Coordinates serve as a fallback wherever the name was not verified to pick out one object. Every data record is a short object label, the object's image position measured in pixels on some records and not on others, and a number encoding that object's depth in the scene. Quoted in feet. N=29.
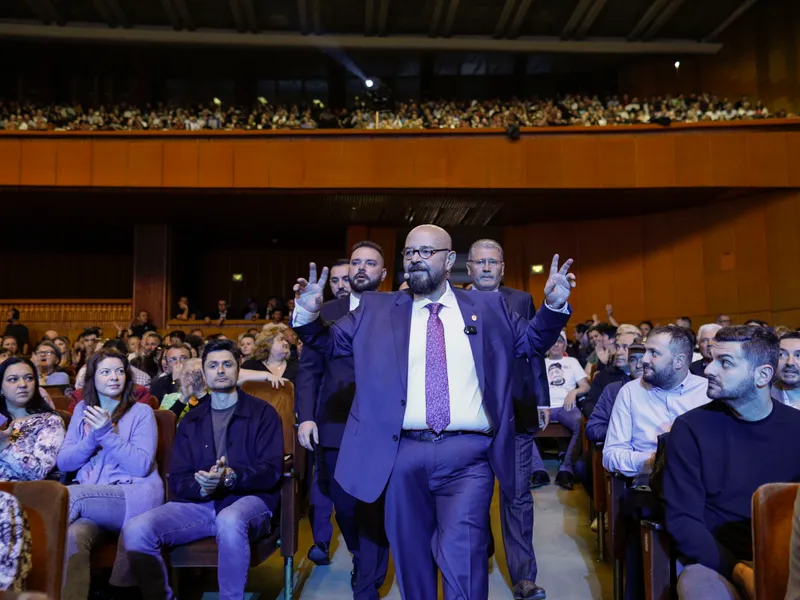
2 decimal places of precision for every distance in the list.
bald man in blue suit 7.54
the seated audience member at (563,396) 16.89
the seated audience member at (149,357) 21.59
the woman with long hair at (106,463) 9.52
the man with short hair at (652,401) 9.99
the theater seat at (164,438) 11.03
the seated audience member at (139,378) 16.46
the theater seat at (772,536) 6.19
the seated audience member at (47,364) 19.25
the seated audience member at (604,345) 17.99
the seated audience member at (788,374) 11.11
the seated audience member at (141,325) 36.31
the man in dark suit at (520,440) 10.61
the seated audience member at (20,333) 36.73
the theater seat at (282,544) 9.67
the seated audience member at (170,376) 16.57
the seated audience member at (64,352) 24.44
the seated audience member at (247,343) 18.87
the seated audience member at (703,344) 14.28
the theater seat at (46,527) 6.92
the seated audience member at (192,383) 12.77
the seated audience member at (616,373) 14.43
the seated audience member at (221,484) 9.35
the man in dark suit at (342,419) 9.75
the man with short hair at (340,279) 11.74
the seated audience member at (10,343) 23.38
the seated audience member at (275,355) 16.38
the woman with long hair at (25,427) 10.10
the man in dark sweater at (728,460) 7.18
